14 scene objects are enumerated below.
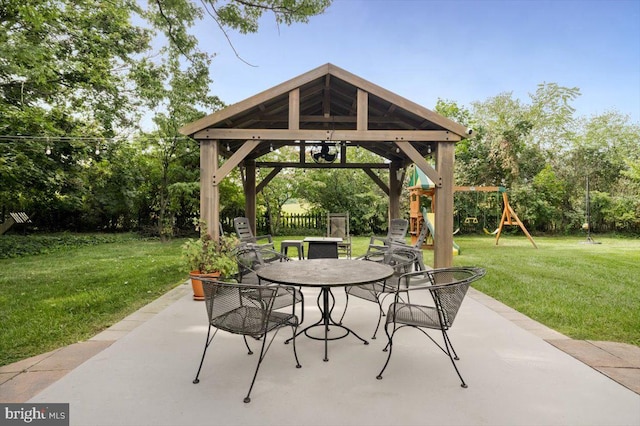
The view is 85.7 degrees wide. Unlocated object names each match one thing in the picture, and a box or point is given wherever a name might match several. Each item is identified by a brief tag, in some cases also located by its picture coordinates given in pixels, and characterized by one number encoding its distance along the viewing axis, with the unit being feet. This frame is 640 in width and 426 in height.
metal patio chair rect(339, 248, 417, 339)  10.65
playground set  31.07
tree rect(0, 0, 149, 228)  23.41
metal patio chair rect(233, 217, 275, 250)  18.33
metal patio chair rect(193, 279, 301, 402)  7.06
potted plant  13.83
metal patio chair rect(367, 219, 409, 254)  18.61
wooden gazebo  15.23
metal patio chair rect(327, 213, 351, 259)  28.66
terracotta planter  13.79
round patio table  8.11
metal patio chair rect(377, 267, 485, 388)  7.30
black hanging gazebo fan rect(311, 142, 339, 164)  21.74
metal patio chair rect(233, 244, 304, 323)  9.55
